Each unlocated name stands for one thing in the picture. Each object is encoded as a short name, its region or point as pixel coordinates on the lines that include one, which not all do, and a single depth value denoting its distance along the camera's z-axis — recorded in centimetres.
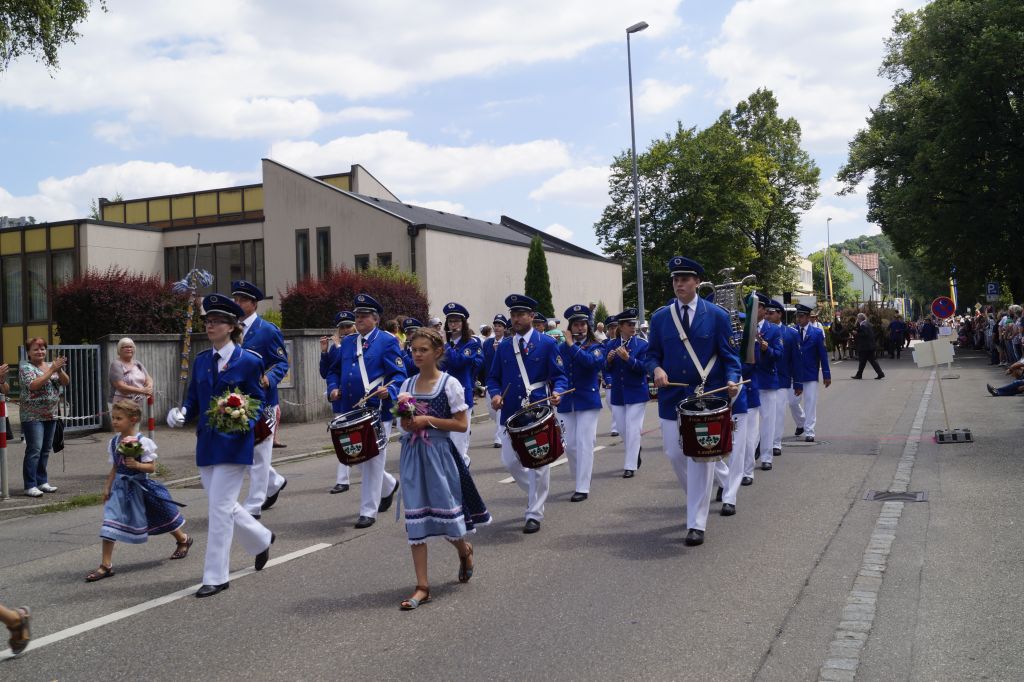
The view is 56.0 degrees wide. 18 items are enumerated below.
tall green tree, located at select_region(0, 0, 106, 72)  1812
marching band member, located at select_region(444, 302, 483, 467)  1151
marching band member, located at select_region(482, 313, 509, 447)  1322
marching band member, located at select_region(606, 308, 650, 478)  1133
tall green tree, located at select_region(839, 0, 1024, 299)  3584
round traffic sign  2808
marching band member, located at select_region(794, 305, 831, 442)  1405
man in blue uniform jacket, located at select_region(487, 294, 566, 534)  840
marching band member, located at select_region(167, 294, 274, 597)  634
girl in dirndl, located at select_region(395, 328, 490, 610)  594
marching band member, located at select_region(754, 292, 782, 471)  1145
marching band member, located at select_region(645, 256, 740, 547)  775
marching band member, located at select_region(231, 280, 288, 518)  863
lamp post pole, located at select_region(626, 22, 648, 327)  3634
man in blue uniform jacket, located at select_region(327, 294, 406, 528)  873
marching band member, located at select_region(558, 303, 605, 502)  955
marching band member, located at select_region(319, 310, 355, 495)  1064
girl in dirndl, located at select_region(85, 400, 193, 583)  687
